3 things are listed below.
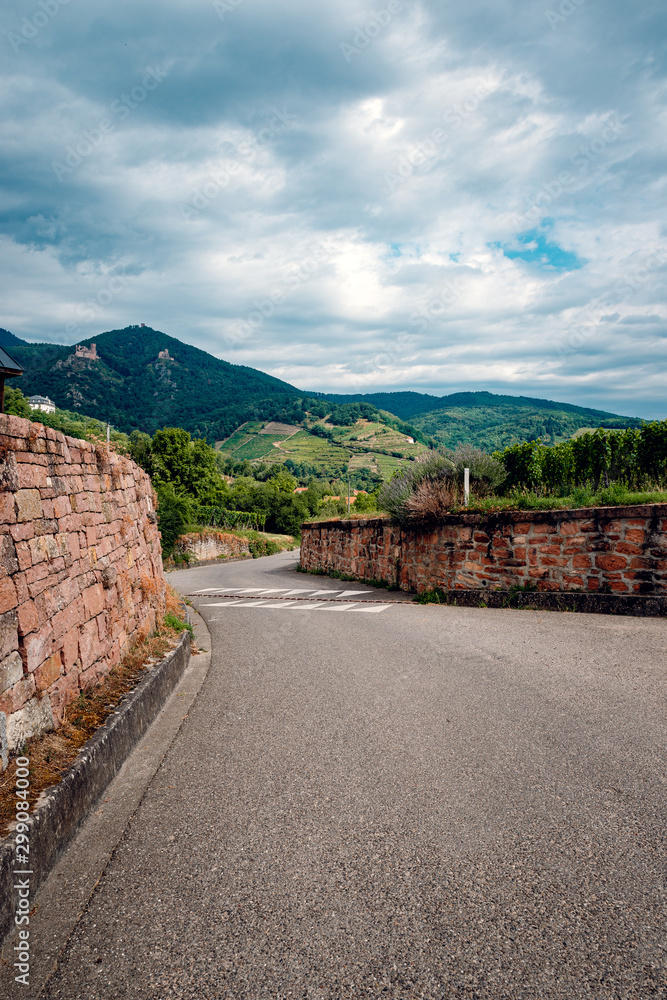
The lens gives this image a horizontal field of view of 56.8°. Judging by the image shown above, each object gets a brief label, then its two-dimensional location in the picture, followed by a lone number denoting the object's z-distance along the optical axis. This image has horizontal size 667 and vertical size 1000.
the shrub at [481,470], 12.72
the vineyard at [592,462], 11.39
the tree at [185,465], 58.53
